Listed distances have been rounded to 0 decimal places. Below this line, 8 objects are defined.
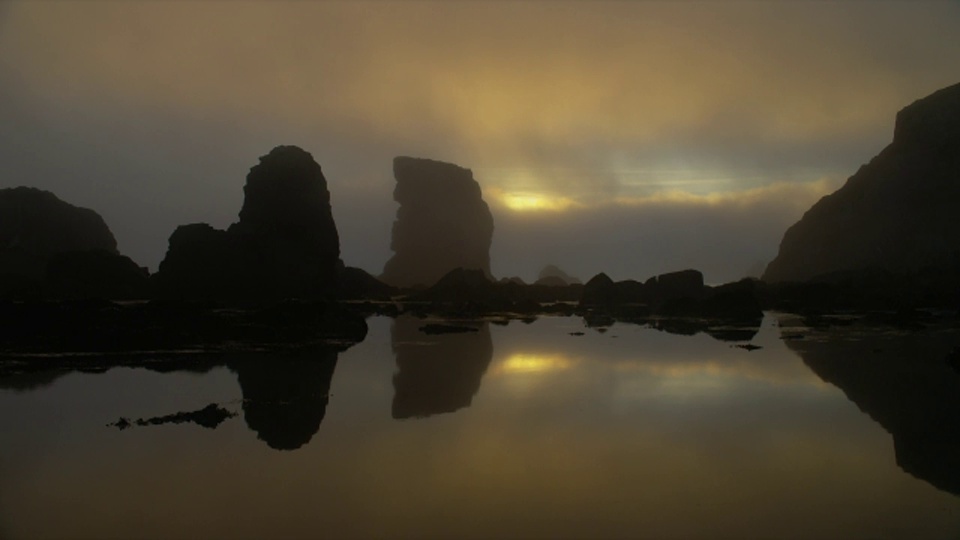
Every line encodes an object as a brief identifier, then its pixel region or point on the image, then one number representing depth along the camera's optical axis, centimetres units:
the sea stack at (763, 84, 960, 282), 10938
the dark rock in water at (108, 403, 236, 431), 1659
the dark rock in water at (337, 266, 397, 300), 12760
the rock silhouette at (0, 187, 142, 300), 7125
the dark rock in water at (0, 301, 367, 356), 3462
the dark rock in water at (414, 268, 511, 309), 12106
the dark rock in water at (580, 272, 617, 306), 9319
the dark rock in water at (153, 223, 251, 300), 7100
